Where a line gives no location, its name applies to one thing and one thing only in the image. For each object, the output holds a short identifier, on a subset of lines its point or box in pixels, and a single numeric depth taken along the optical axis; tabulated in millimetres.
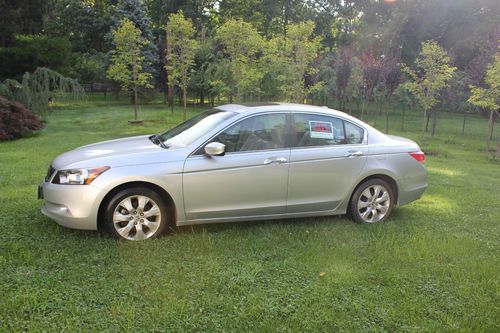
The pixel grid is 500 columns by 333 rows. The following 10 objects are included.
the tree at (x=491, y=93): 14973
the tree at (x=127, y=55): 19000
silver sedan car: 4227
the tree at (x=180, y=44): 19344
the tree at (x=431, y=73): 16427
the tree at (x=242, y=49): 18094
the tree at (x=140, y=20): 31577
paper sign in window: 4945
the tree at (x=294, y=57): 17250
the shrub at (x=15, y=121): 12854
